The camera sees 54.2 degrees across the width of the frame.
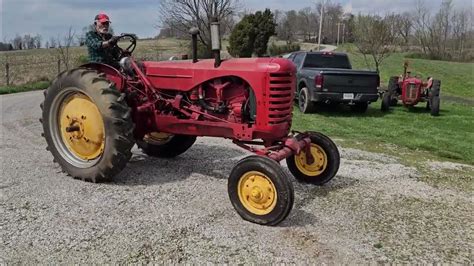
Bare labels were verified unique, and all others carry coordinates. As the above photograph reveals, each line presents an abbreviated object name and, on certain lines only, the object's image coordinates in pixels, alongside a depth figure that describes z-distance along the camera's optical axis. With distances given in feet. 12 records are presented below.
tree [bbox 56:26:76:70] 73.31
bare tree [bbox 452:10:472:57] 141.38
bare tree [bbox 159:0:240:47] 97.60
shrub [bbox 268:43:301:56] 130.41
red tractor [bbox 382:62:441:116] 42.65
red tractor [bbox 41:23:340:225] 14.15
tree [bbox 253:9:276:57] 106.11
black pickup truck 38.70
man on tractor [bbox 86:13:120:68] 18.88
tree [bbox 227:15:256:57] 104.37
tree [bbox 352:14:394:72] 72.28
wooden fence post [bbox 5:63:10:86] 62.80
